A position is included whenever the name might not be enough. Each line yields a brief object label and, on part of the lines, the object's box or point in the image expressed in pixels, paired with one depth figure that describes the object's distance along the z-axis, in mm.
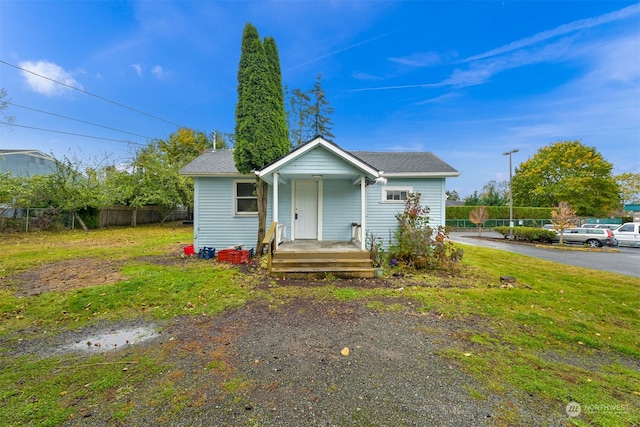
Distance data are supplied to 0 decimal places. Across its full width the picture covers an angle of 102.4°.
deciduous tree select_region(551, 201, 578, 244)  16484
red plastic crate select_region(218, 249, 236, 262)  8618
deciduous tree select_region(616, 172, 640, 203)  35562
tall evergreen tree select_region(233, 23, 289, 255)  8336
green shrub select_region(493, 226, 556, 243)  17672
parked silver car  15984
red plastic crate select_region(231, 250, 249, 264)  8320
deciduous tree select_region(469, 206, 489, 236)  23773
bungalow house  9422
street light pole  17922
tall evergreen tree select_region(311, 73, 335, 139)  26859
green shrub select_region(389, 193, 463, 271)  7660
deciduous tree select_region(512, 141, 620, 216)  29375
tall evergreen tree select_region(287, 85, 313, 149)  26281
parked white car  16203
